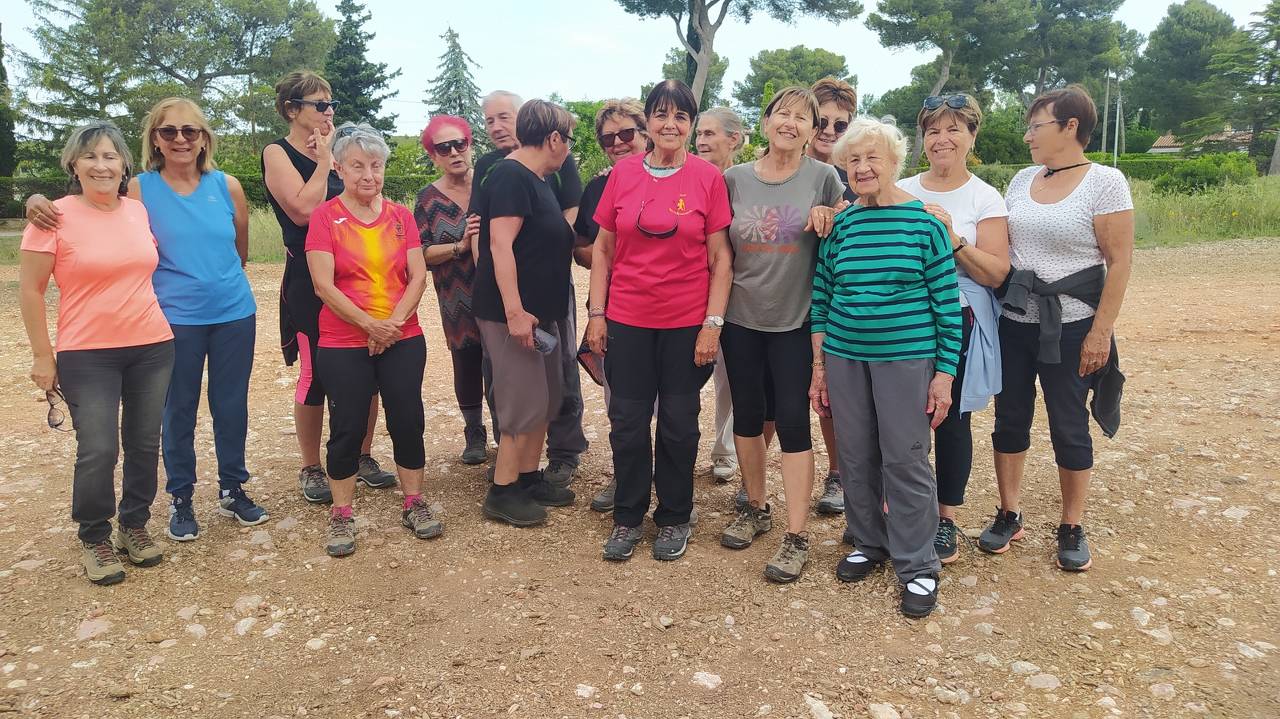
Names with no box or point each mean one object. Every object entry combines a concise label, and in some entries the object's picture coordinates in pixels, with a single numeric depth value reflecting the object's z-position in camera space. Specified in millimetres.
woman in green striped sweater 3316
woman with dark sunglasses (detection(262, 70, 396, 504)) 4281
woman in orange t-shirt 3545
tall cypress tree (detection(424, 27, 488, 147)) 46844
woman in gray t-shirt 3631
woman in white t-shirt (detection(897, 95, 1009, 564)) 3564
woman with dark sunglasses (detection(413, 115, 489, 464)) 4727
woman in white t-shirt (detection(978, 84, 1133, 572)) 3492
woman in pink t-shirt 3688
